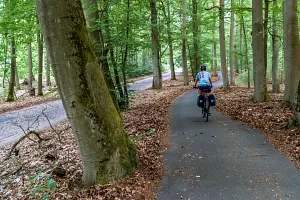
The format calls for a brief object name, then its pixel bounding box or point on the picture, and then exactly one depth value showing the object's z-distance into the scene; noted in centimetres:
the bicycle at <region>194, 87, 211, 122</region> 950
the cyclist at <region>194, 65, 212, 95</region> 974
